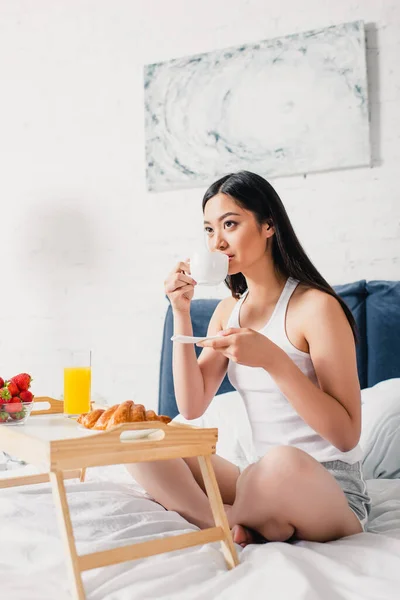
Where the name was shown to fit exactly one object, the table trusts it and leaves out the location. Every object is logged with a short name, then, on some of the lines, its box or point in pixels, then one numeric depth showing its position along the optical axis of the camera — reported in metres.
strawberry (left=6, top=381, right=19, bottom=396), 1.56
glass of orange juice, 1.68
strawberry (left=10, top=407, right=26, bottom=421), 1.50
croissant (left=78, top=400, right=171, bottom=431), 1.33
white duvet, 1.05
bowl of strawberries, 1.49
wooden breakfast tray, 1.12
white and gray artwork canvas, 2.48
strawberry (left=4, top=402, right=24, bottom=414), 1.48
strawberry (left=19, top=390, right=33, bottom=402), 1.56
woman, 1.33
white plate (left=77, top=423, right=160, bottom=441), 1.28
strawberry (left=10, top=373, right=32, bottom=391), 1.60
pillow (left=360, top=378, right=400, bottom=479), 1.88
